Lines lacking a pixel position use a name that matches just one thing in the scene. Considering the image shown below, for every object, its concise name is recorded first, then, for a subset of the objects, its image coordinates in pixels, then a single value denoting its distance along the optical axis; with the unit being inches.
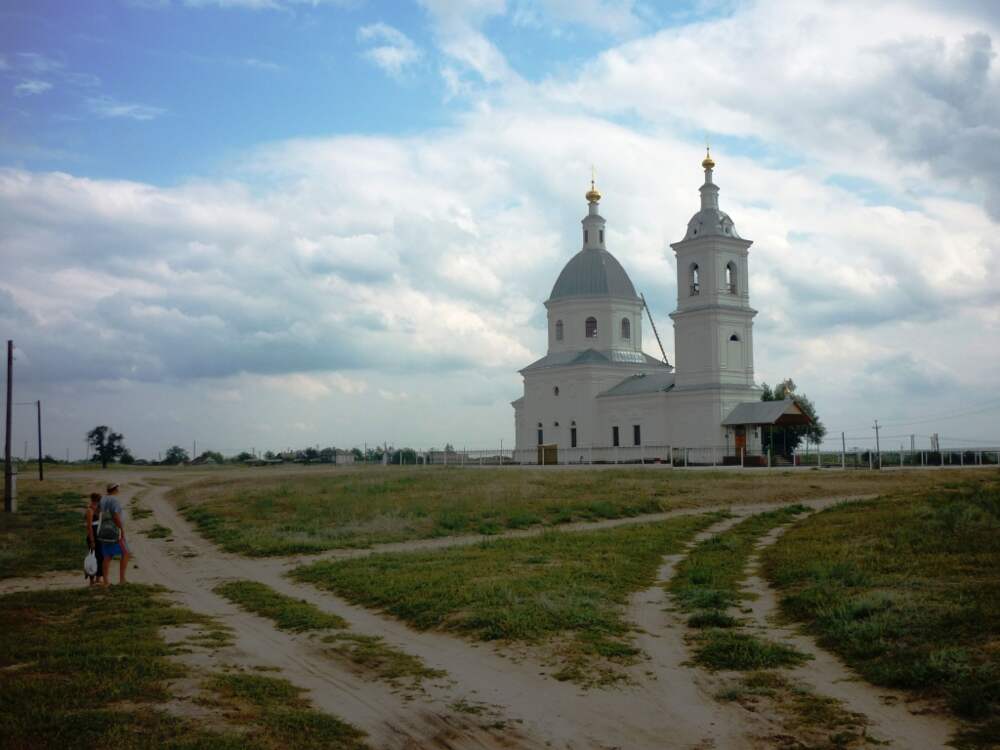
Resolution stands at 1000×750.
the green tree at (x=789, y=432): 2233.9
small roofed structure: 1904.5
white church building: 2037.4
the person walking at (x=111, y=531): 578.9
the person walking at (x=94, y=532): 575.8
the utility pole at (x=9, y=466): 1190.9
